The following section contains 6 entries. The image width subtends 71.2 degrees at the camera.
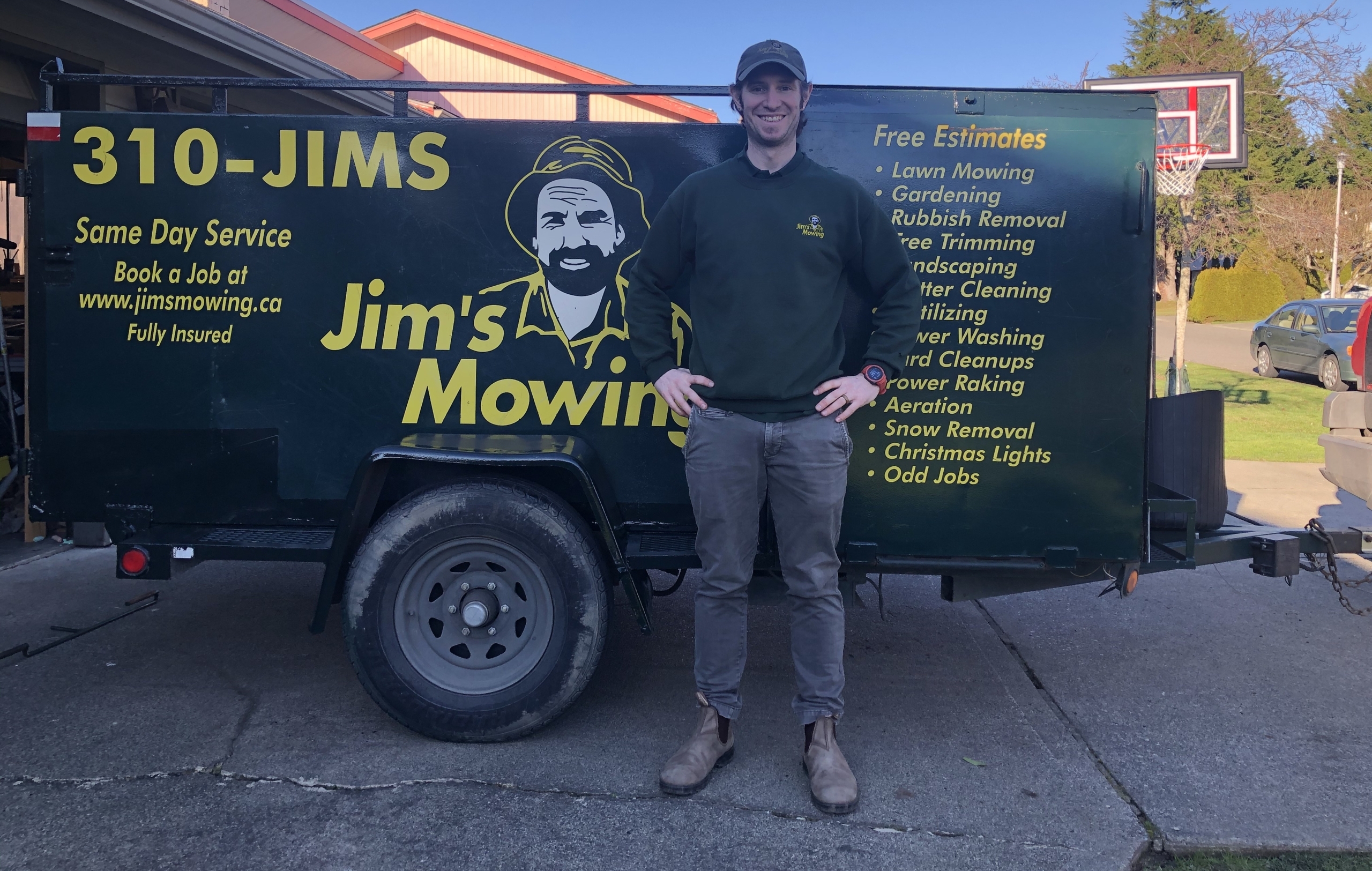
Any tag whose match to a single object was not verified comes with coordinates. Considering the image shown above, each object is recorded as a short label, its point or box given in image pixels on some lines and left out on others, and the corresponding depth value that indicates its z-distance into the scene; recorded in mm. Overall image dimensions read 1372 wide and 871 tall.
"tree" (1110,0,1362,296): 16281
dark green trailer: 3365
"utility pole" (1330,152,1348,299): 31828
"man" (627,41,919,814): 3057
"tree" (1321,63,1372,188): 34250
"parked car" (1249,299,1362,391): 16048
